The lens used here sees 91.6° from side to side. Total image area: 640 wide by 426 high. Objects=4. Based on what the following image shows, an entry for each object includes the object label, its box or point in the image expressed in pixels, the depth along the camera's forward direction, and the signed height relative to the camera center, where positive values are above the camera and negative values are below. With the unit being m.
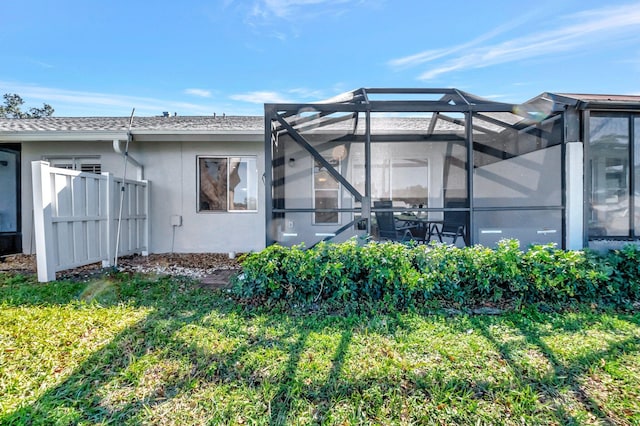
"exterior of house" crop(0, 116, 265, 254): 7.18 +0.58
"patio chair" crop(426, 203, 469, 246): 6.10 -0.44
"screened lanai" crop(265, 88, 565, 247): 5.20 +0.88
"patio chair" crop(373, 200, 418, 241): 5.78 -0.43
